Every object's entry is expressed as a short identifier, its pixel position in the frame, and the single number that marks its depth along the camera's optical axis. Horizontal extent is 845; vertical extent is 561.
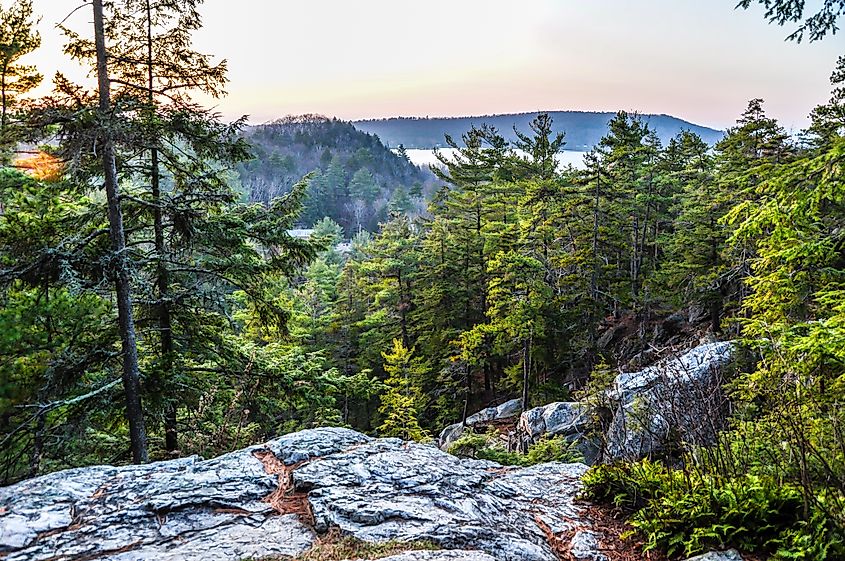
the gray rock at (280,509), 2.95
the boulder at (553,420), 12.48
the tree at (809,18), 4.82
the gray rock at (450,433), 15.95
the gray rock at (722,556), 3.06
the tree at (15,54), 5.69
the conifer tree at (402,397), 14.08
